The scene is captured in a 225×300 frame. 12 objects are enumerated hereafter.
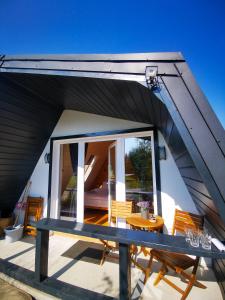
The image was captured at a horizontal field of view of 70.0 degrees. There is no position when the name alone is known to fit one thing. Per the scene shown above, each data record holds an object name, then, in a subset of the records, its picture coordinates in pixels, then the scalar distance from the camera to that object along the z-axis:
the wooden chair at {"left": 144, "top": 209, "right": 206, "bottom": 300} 1.70
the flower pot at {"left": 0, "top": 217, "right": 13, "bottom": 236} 3.68
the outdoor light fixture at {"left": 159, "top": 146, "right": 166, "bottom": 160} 2.91
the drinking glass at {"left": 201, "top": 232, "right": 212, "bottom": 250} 1.17
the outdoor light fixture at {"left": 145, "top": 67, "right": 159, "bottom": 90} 1.22
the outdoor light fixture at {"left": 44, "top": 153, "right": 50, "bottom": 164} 3.99
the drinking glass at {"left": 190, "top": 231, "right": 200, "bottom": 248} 1.21
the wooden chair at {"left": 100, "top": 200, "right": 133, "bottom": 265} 3.02
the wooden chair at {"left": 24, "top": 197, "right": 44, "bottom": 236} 3.79
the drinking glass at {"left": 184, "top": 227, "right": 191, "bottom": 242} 1.28
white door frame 3.26
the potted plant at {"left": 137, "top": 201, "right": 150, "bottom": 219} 2.71
